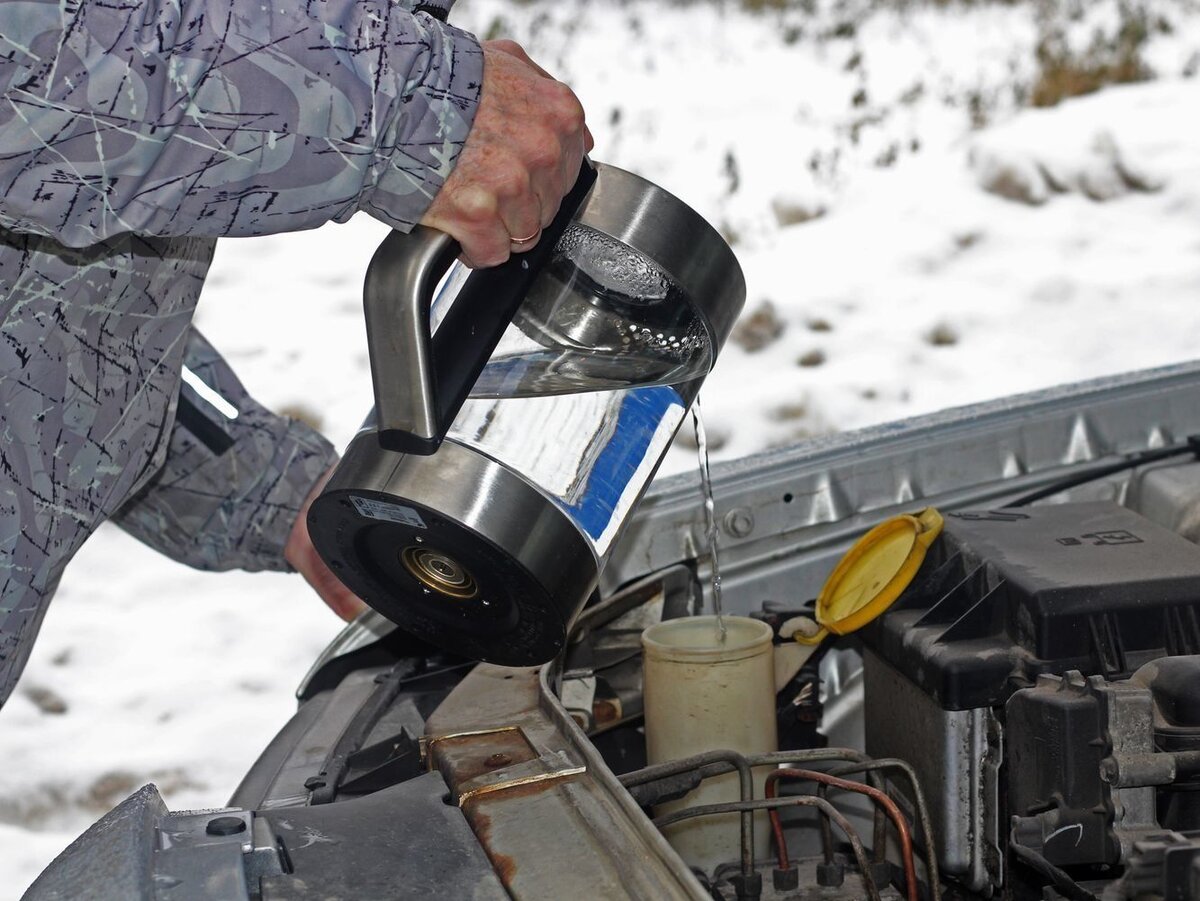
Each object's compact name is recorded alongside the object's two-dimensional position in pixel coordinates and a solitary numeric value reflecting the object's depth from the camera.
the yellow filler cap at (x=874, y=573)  1.52
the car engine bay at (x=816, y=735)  1.04
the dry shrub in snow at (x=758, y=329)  5.09
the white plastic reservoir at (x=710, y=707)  1.44
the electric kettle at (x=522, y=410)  1.18
